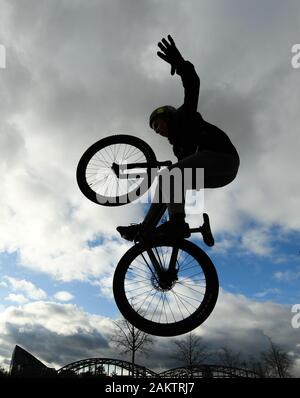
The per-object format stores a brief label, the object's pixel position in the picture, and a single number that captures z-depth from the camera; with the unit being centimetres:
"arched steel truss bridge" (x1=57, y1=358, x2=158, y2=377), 4825
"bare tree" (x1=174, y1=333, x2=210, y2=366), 3978
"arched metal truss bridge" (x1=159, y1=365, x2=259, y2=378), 3742
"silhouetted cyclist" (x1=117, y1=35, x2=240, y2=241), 438
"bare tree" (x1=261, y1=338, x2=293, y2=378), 4888
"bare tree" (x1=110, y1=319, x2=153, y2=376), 3169
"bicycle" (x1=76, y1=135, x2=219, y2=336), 448
